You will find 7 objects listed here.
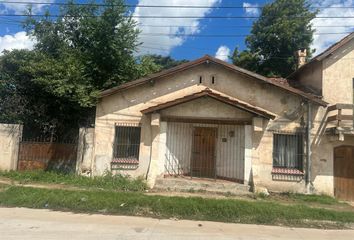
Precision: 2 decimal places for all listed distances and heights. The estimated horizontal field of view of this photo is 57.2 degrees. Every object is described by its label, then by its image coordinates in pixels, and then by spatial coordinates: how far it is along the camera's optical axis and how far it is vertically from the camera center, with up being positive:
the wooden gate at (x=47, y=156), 14.95 -0.49
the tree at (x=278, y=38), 26.92 +9.86
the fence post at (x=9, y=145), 14.73 -0.05
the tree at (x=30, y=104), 15.55 +1.93
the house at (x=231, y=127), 13.73 +1.06
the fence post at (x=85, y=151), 14.26 -0.19
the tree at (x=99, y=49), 15.91 +5.06
